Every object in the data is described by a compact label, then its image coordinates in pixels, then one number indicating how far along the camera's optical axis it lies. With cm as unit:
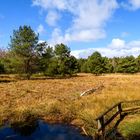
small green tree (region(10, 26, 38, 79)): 2895
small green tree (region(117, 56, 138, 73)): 5257
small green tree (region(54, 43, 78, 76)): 3858
